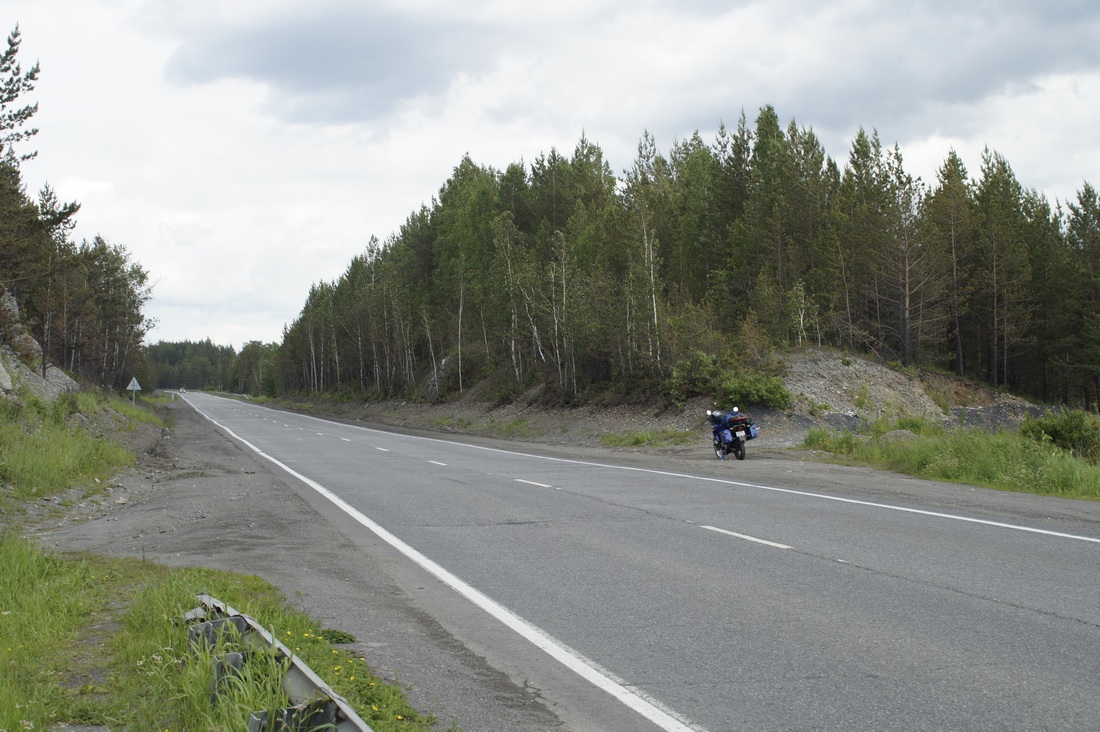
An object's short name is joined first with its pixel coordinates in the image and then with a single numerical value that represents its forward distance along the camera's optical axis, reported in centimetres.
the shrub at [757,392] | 3003
